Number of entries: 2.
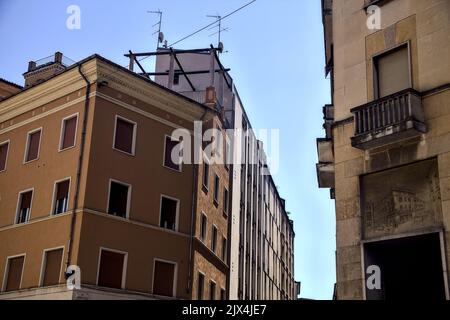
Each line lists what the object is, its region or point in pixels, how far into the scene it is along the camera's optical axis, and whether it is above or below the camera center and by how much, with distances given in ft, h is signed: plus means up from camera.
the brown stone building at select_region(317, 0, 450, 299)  39.68 +13.68
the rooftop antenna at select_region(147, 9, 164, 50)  113.91 +57.84
